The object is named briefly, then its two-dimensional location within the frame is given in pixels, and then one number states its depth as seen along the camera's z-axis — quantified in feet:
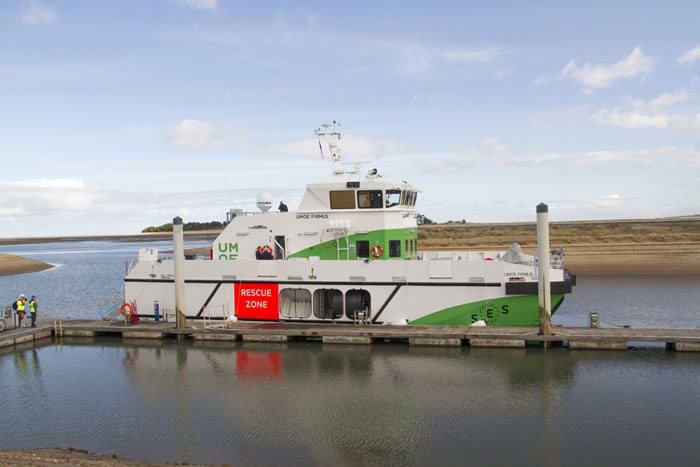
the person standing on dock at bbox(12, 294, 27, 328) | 54.50
